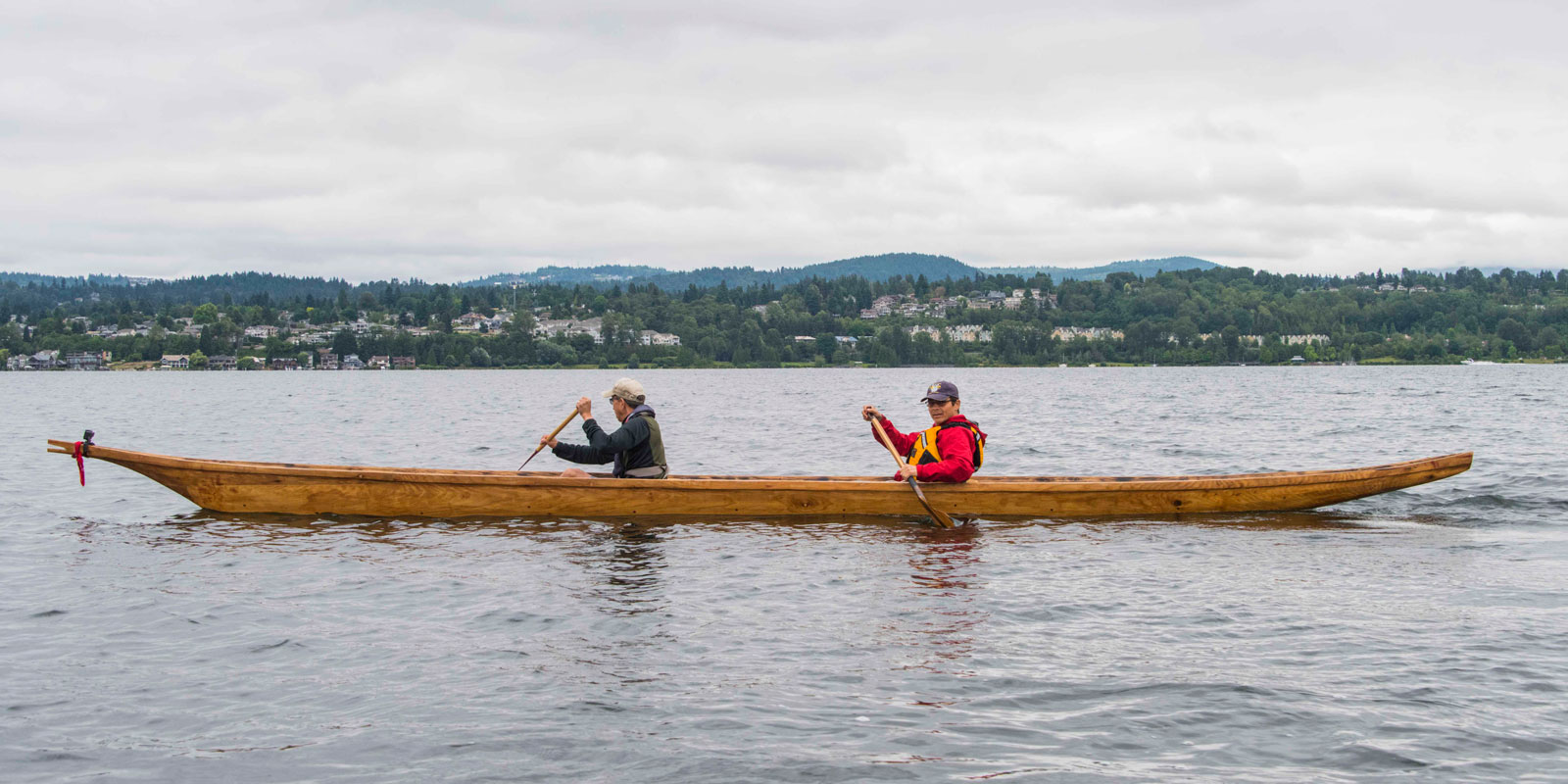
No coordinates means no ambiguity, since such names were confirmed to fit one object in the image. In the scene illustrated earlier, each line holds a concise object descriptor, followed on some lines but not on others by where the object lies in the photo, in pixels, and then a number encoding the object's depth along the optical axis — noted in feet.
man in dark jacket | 47.47
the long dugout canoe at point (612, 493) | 49.90
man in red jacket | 48.14
